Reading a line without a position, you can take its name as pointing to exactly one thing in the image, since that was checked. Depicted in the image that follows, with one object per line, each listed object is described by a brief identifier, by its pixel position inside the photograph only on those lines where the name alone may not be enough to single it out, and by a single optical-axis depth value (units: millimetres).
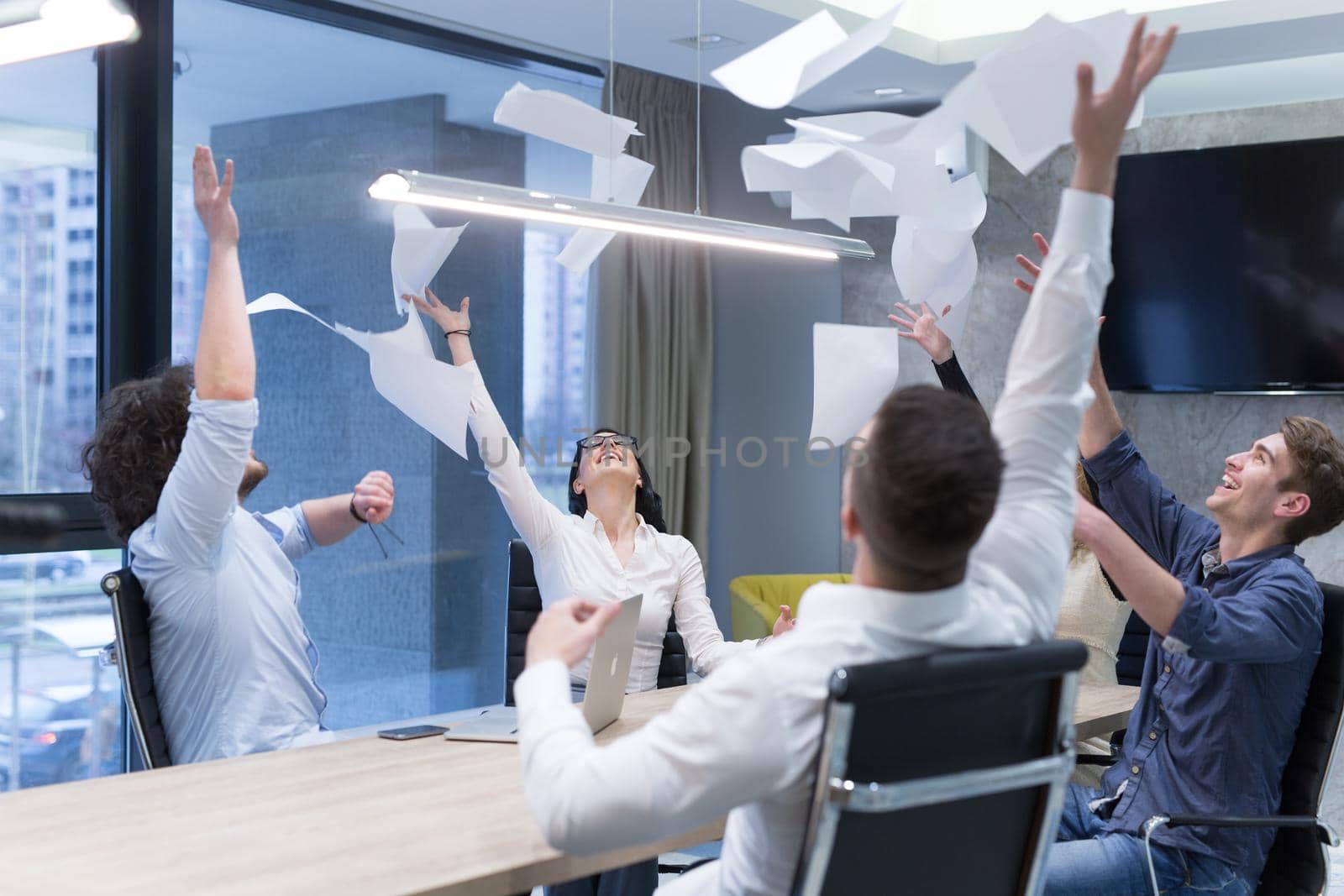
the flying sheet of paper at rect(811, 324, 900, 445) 3178
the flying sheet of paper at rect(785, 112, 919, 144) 2383
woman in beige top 3826
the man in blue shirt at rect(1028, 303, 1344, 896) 2385
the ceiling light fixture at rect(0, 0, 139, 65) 2037
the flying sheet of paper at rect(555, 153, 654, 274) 3162
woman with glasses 3387
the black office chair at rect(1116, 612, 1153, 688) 3852
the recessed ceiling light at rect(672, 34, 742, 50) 4816
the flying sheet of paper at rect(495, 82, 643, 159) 2822
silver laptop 2596
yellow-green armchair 5418
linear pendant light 2631
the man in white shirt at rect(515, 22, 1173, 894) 1440
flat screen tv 4914
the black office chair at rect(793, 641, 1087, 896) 1489
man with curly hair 2447
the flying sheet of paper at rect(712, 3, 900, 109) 2105
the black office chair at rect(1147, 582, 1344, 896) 2531
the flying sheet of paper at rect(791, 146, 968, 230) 2523
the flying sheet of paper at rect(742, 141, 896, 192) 2391
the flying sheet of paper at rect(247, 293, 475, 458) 2916
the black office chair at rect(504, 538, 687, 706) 3734
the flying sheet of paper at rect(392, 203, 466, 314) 2986
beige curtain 5520
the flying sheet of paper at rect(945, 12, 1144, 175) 1816
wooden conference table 1816
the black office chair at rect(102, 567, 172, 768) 2520
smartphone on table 2729
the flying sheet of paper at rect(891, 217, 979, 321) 3006
